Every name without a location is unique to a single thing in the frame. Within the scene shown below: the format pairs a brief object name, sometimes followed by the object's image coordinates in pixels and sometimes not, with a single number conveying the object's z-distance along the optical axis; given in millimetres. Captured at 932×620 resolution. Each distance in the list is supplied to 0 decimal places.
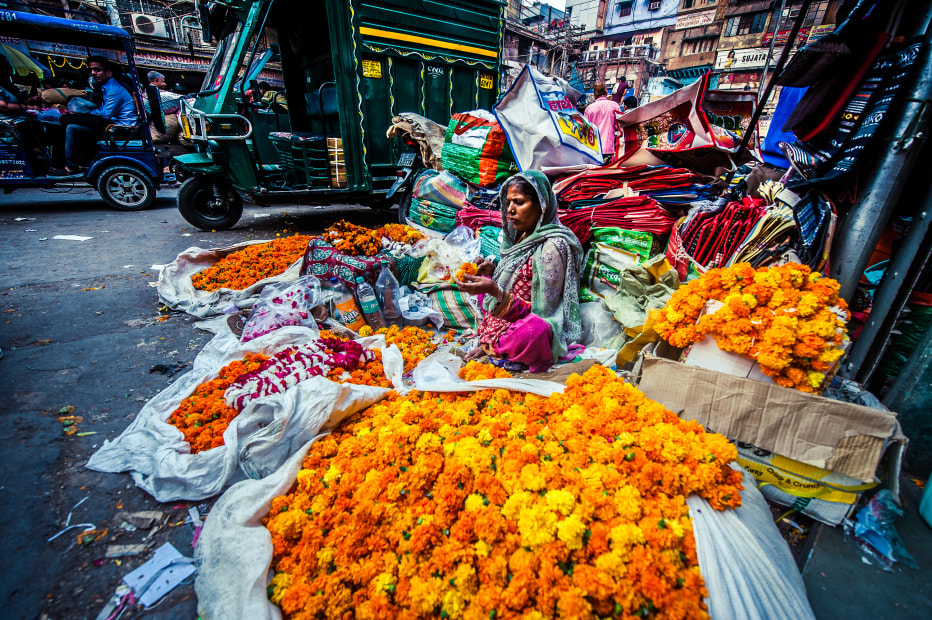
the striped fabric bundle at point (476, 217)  4336
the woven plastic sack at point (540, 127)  4125
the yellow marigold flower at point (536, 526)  1259
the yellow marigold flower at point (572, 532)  1241
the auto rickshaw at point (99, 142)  6746
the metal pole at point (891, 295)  1969
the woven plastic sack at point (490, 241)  3983
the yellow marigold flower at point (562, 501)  1323
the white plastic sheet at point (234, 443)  1839
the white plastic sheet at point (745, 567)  1190
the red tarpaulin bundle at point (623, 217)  3213
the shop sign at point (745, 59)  22612
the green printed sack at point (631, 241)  3154
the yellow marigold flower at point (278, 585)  1300
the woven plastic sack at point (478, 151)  4637
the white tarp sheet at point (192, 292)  3662
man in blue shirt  7027
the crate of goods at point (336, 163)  6566
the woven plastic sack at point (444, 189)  4996
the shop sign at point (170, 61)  16484
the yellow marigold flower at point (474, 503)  1413
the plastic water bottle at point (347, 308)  3339
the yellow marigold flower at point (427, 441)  1691
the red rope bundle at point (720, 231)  2715
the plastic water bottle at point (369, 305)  3377
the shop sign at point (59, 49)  7477
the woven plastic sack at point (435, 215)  5145
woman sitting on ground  2449
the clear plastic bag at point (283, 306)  3027
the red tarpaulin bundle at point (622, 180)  3447
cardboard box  1541
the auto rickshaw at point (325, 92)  5863
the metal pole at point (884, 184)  1923
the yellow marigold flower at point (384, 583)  1262
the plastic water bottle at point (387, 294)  3477
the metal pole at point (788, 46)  2846
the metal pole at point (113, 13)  16891
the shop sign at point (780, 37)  23509
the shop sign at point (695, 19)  31484
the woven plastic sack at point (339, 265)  3393
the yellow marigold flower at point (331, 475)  1620
